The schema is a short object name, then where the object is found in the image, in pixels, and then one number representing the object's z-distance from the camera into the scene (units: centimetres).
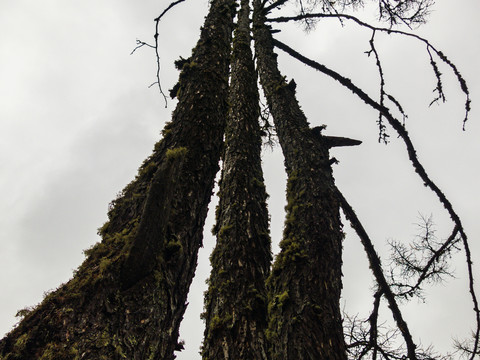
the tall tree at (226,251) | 142
